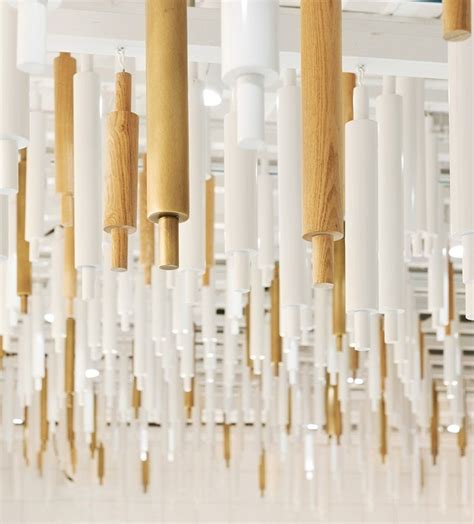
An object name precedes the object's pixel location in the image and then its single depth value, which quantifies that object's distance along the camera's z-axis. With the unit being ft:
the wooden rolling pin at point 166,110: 10.44
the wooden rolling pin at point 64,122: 19.11
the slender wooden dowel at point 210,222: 26.98
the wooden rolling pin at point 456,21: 8.68
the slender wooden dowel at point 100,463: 52.90
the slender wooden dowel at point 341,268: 18.71
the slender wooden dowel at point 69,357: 37.35
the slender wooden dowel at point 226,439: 53.65
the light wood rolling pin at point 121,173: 12.47
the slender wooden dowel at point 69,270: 26.72
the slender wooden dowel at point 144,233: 23.60
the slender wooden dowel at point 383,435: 51.47
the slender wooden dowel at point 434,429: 50.42
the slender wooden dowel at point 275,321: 37.10
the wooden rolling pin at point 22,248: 25.70
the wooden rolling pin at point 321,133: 10.34
